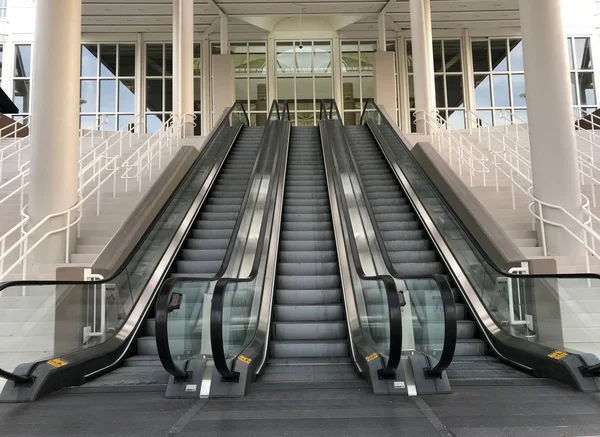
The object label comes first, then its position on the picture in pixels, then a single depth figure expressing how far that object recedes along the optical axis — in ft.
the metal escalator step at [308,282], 22.06
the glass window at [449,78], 76.18
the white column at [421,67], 48.32
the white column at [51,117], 24.38
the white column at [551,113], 23.75
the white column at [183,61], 48.08
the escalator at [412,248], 15.56
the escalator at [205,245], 15.14
